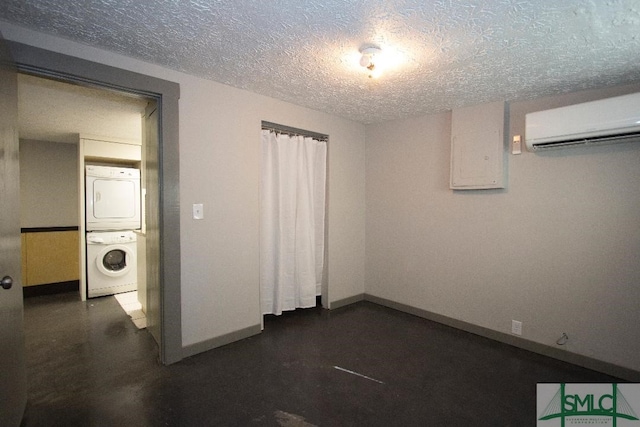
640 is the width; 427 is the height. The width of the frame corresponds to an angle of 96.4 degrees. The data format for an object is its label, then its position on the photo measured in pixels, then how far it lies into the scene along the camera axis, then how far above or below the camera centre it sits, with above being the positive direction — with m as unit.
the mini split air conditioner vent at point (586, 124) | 2.01 +0.64
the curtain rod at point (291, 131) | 3.02 +0.88
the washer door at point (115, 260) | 4.07 -0.75
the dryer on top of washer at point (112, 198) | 4.06 +0.18
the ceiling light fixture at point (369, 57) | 1.83 +1.01
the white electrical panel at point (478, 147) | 2.74 +0.62
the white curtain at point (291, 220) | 3.13 -0.12
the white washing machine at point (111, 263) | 4.01 -0.78
